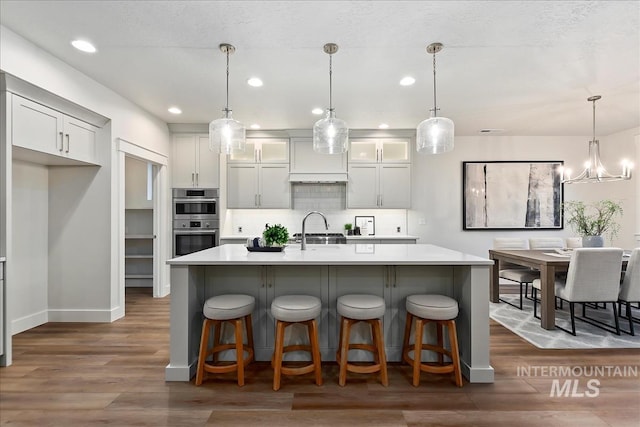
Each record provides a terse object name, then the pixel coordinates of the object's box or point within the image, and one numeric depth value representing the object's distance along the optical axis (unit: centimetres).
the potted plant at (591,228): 377
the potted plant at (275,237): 287
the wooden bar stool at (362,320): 224
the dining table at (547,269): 343
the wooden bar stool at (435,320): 226
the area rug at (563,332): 306
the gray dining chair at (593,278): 320
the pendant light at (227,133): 276
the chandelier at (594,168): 383
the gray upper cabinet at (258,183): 525
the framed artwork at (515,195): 560
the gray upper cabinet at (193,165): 509
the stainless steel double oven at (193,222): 499
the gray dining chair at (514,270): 420
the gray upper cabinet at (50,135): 277
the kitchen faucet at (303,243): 302
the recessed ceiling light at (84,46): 271
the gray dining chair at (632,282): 332
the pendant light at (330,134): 280
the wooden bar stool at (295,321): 221
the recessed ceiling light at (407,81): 335
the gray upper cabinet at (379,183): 527
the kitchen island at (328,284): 254
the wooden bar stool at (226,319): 227
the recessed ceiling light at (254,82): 338
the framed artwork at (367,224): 552
